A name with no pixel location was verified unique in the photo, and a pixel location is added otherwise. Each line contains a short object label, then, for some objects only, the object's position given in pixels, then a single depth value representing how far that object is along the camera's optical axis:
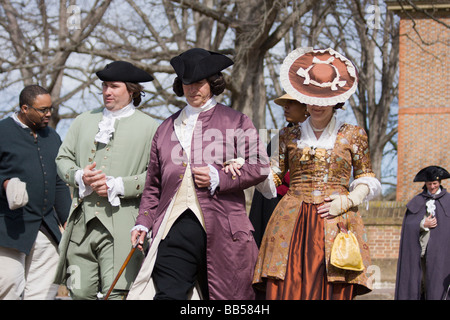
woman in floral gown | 8.68
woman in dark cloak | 15.72
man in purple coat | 8.69
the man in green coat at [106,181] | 9.81
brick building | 36.72
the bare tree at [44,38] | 28.13
